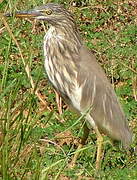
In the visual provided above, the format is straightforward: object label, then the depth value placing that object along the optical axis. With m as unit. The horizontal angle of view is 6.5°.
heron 9.72
